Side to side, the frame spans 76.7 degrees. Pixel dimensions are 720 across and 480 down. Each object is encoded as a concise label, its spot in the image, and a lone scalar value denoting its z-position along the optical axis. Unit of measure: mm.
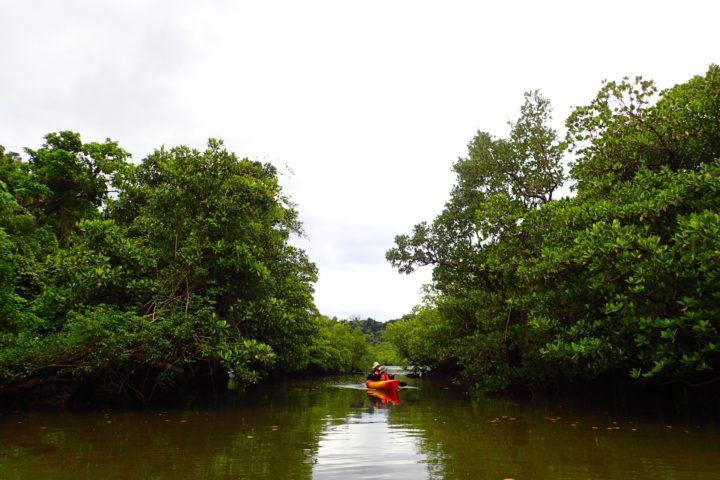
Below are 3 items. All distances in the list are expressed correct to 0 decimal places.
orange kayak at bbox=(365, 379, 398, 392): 23188
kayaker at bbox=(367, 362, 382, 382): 26125
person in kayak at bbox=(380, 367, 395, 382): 24938
